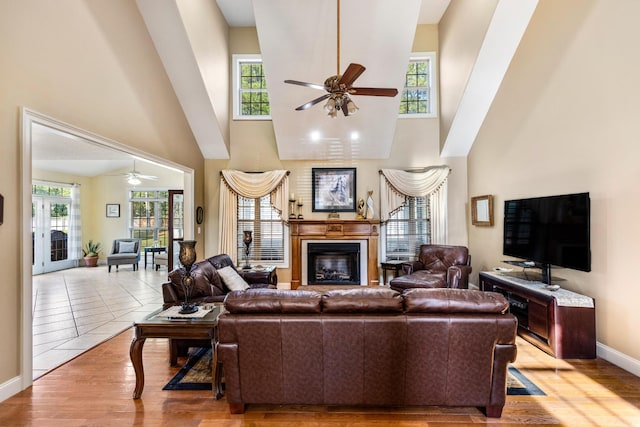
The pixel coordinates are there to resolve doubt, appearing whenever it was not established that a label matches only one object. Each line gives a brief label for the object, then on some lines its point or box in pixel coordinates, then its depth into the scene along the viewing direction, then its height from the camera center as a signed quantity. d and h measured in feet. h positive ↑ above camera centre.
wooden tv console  10.07 -3.42
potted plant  29.55 -3.24
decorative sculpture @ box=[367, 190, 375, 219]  19.91 +0.92
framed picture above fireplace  20.48 +1.97
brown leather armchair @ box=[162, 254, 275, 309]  10.67 -2.44
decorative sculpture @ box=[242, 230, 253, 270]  16.84 -1.00
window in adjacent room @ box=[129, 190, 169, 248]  31.99 +0.42
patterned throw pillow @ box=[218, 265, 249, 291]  12.78 -2.49
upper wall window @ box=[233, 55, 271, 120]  20.70 +8.56
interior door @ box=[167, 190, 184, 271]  23.47 -1.72
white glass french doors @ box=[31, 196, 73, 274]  26.45 -1.26
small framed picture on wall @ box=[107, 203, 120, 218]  31.45 +0.76
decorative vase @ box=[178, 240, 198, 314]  8.88 -1.14
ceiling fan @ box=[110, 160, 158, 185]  26.50 +4.01
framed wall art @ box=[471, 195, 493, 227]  17.01 +0.54
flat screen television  10.18 -0.42
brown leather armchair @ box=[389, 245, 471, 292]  15.38 -2.66
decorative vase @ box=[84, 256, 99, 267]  29.53 -3.96
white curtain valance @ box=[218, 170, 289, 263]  20.10 +1.79
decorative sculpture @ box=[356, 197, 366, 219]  20.12 +0.70
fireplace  19.62 -1.23
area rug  8.31 -4.58
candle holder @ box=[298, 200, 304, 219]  20.54 +0.78
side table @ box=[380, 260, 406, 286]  18.67 -2.89
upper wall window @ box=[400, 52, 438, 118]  20.13 +8.58
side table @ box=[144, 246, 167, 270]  28.71 -2.83
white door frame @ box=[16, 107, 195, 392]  8.38 -0.72
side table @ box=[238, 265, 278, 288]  15.03 -2.69
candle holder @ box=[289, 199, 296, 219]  20.25 +0.73
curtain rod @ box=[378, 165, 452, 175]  19.64 +3.22
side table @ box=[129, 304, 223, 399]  7.86 -2.90
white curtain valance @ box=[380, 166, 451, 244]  19.54 +1.85
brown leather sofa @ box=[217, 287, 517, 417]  6.70 -2.78
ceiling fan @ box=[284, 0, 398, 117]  10.52 +4.76
